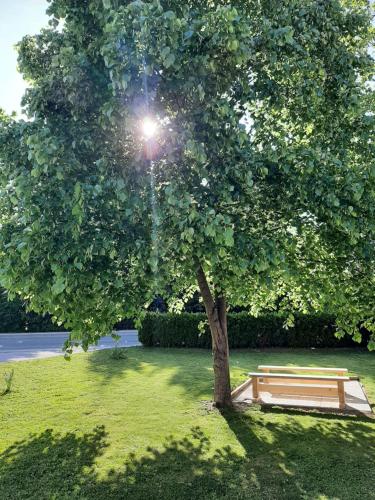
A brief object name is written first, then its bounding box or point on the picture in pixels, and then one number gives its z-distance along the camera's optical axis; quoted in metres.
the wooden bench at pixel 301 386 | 9.24
